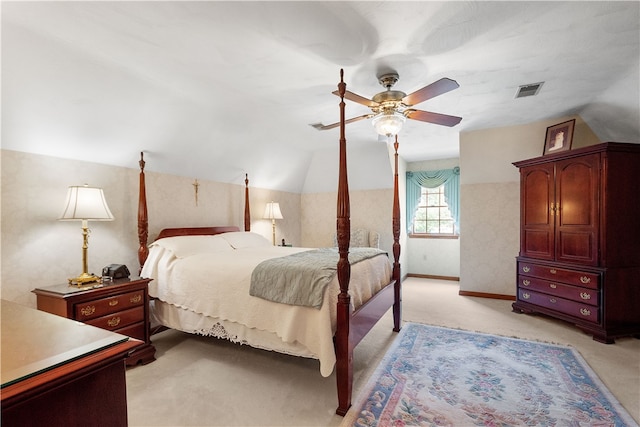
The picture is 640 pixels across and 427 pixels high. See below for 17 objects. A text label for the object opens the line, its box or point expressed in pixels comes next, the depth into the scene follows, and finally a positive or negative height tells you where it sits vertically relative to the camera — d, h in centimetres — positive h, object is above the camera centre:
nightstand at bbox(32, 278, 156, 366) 214 -72
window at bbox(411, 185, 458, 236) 626 -6
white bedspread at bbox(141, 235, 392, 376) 203 -68
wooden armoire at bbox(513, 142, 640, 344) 305 -30
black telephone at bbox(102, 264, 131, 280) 261 -52
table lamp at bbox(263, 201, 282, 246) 506 +5
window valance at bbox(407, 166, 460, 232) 600 +60
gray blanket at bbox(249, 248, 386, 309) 204 -49
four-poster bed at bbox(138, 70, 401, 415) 198 -70
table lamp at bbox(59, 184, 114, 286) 232 +4
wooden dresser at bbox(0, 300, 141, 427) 62 -36
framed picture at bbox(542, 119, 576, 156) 379 +102
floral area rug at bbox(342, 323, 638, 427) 188 -132
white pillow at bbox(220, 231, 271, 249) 377 -35
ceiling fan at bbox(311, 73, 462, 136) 228 +92
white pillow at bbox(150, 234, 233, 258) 299 -33
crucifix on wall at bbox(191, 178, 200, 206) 389 +38
